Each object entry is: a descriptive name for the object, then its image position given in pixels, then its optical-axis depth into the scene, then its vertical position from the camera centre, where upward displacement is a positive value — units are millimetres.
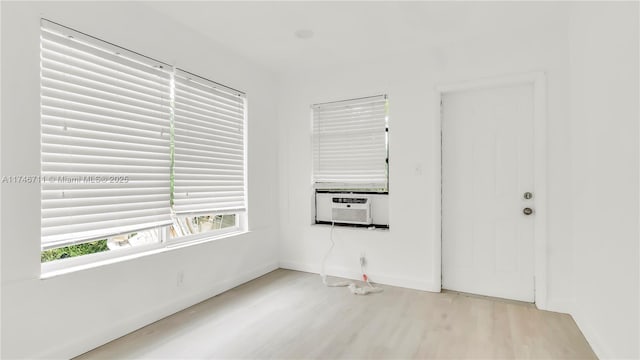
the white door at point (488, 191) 3100 -148
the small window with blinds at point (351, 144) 3766 +395
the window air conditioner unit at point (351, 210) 3811 -392
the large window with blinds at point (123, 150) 2111 +216
